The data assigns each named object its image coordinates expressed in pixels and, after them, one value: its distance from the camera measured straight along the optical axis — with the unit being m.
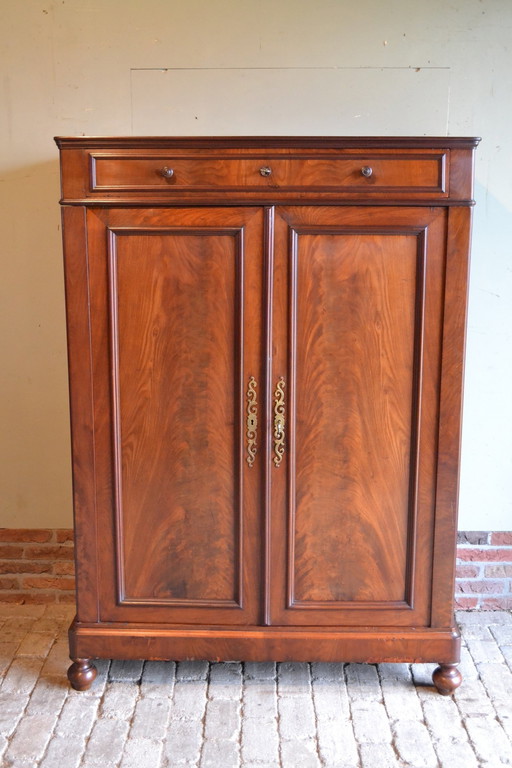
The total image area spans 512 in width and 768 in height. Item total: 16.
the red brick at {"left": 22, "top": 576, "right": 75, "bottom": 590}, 2.81
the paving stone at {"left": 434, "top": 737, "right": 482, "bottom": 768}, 1.92
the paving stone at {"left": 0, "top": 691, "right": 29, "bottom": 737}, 2.07
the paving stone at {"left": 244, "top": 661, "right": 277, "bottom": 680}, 2.31
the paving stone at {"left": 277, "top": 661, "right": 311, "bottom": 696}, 2.25
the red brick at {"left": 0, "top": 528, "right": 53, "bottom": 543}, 2.78
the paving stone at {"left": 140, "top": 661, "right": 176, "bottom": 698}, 2.24
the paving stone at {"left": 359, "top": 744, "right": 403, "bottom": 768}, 1.91
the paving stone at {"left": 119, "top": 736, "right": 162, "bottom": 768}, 1.91
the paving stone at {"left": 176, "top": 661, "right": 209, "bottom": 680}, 2.31
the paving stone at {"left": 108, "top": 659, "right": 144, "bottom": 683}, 2.30
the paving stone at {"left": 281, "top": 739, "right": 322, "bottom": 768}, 1.91
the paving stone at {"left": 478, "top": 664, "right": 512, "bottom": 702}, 2.23
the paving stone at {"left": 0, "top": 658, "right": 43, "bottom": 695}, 2.26
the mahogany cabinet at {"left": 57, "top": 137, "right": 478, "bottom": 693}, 1.99
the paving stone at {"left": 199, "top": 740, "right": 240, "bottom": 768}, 1.91
